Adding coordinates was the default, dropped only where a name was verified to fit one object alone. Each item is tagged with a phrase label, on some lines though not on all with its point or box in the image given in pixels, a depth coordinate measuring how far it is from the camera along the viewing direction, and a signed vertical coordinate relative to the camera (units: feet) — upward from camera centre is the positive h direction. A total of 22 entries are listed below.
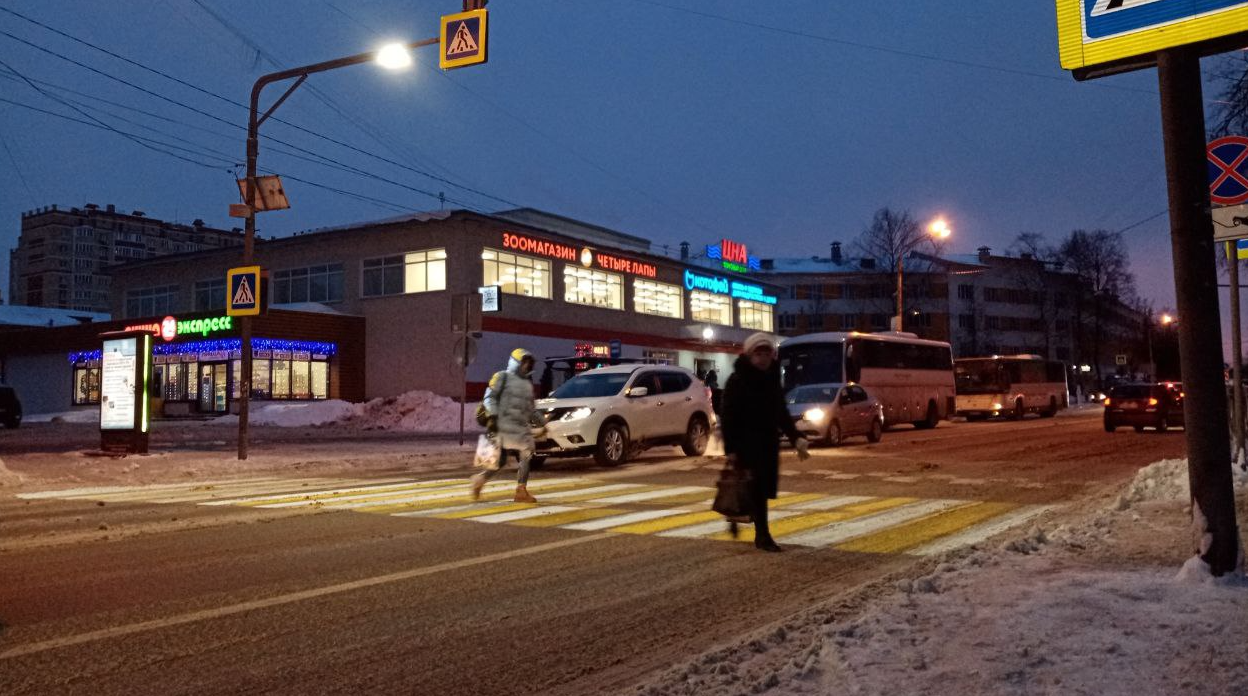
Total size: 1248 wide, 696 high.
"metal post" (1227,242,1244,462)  41.24 +1.30
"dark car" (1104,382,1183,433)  100.32 -0.80
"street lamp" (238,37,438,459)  58.49 +15.29
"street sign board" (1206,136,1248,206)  29.27 +6.93
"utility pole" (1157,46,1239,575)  19.42 +1.69
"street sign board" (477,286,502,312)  133.18 +16.18
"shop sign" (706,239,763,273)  210.38 +34.28
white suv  55.52 -0.09
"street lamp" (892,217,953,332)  131.44 +23.66
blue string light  139.64 +11.22
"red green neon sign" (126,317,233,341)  139.44 +14.30
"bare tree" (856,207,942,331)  203.21 +35.51
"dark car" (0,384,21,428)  118.32 +2.51
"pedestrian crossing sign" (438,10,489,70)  44.34 +17.54
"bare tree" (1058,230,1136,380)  251.19 +34.44
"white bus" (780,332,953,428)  109.50 +4.48
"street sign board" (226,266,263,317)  58.54 +7.95
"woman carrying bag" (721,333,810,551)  27.04 -0.45
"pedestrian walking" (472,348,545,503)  38.50 +0.00
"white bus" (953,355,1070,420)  148.97 +2.51
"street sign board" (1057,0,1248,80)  19.95 +8.05
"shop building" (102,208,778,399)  140.26 +21.54
